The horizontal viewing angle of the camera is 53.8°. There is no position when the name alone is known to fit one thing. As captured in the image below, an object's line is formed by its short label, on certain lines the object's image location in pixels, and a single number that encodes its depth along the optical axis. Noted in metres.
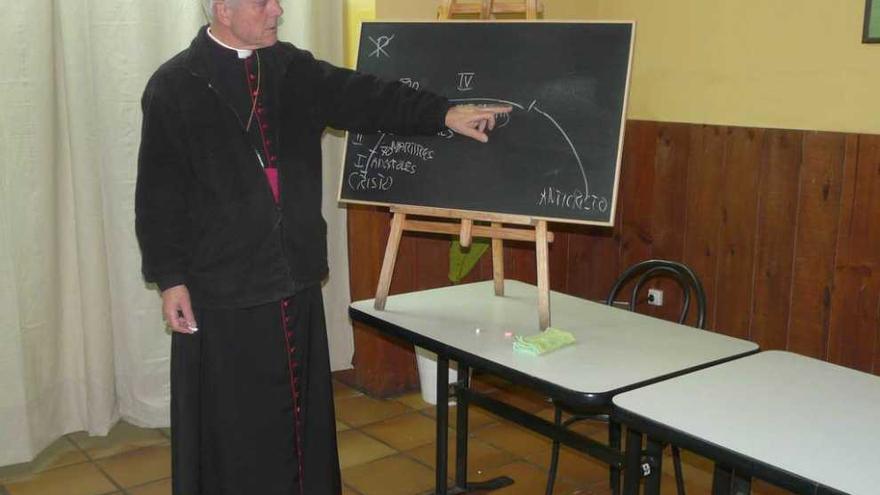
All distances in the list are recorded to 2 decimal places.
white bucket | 3.73
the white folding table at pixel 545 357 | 2.08
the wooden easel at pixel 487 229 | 2.56
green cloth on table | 2.25
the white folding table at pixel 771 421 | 1.55
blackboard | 2.50
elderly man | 2.12
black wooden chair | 2.60
